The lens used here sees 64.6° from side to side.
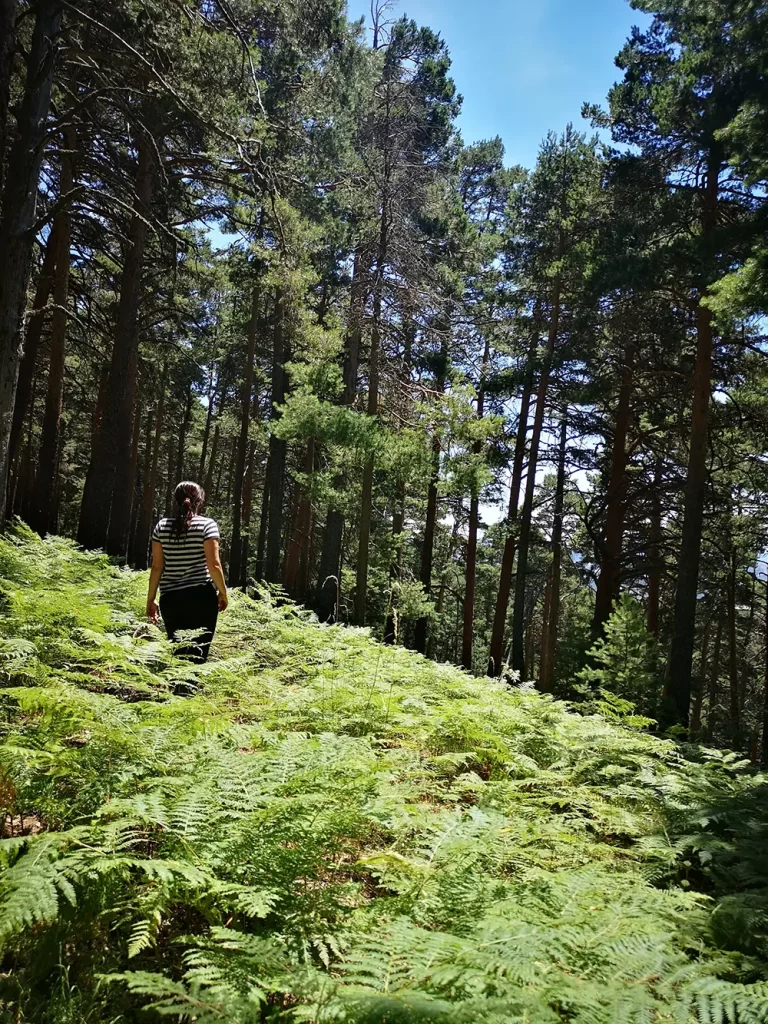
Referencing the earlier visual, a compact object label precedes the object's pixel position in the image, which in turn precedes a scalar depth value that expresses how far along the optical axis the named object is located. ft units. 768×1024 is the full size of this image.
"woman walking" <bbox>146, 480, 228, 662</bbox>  16.81
